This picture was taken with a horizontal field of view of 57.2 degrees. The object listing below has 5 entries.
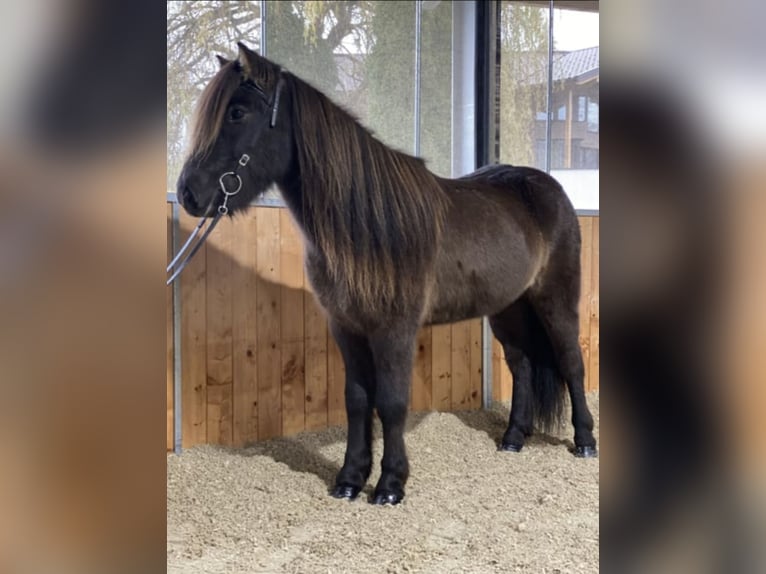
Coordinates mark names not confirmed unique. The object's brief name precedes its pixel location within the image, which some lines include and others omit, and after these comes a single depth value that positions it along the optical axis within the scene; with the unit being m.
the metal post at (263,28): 3.63
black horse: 2.40
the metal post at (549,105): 4.54
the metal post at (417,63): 4.19
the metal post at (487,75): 4.30
